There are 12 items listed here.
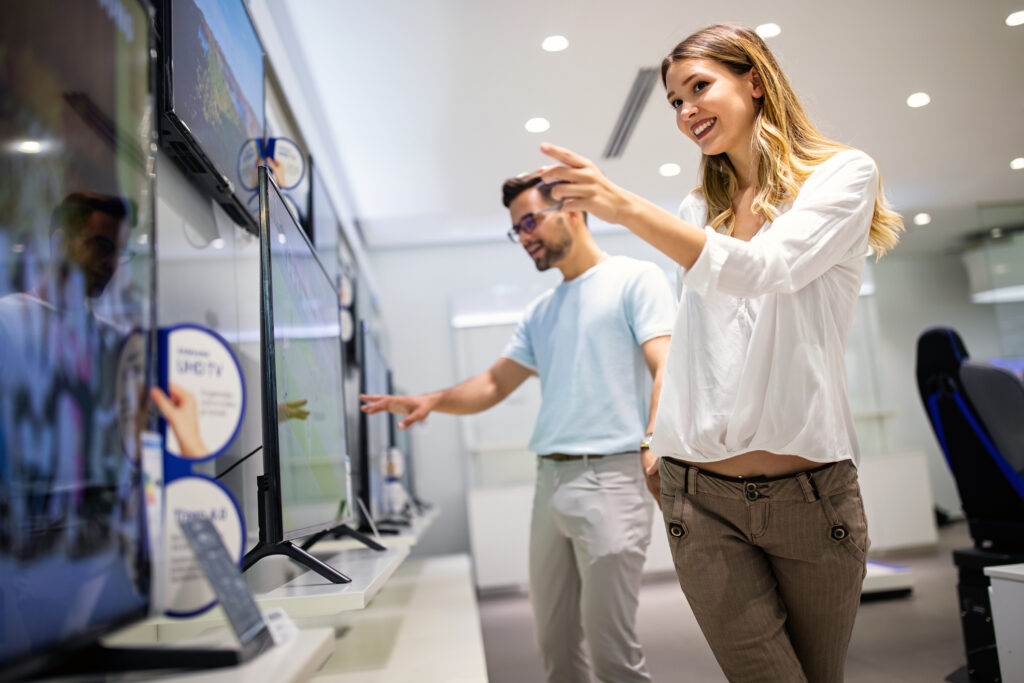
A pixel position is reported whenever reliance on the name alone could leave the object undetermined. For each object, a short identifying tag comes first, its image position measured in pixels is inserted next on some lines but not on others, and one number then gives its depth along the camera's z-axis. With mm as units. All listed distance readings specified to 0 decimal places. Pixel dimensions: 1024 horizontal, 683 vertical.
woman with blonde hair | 1095
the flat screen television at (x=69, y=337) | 517
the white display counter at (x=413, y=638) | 1571
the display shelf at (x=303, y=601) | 1091
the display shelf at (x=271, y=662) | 578
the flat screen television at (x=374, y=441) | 2605
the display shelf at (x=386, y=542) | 2191
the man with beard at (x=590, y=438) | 1815
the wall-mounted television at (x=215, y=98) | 1531
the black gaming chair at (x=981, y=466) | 2443
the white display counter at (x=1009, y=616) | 2000
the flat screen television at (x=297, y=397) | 1221
